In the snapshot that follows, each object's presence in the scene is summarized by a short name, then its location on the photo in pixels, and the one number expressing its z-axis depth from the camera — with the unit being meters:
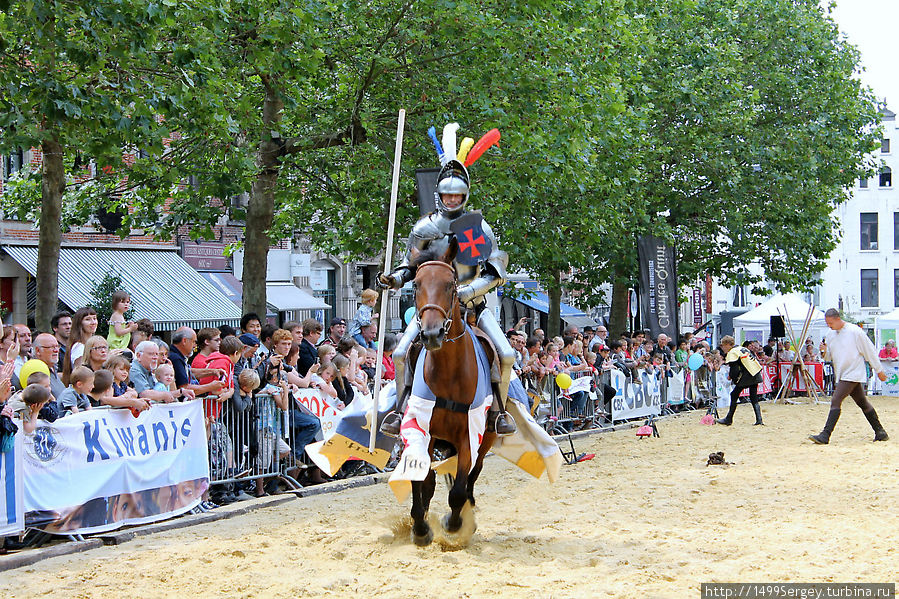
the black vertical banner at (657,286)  29.36
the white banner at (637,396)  21.34
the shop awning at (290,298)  30.75
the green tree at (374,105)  17.34
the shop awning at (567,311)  45.72
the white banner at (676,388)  24.67
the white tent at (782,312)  30.94
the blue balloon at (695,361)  25.56
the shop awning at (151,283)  23.86
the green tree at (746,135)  30.75
